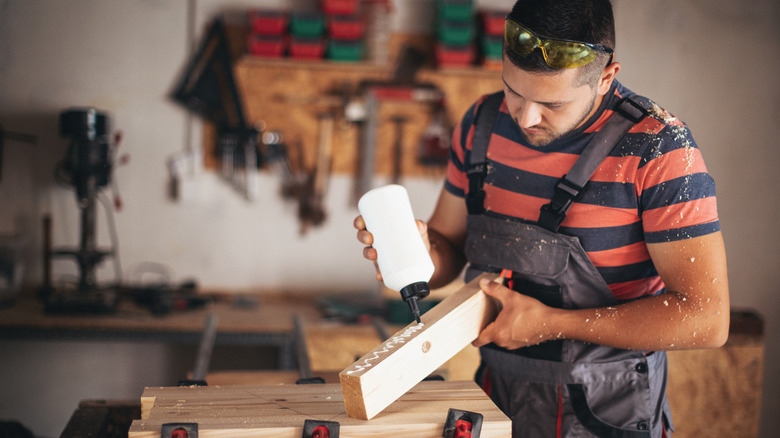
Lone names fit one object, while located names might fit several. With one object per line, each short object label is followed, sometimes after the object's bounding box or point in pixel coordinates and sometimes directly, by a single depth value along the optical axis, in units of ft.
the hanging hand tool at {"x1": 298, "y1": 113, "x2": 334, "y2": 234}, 11.81
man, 3.87
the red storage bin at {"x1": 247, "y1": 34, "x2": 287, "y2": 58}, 11.06
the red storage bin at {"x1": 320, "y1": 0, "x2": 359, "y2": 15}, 10.89
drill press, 9.95
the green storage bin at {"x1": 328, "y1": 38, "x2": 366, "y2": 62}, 11.23
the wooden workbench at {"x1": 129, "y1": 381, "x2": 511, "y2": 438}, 3.25
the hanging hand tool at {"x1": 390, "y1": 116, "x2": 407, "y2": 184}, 11.94
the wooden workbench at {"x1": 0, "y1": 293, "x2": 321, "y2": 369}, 9.69
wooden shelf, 11.60
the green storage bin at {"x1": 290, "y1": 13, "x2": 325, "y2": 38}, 10.99
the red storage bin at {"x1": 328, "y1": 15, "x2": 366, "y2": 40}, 11.04
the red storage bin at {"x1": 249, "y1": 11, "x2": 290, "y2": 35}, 10.91
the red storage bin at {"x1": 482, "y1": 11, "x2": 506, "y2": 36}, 10.95
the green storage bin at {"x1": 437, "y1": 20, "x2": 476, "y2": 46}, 11.12
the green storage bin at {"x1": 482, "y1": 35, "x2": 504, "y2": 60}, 11.19
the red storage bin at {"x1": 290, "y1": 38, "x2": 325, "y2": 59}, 11.14
